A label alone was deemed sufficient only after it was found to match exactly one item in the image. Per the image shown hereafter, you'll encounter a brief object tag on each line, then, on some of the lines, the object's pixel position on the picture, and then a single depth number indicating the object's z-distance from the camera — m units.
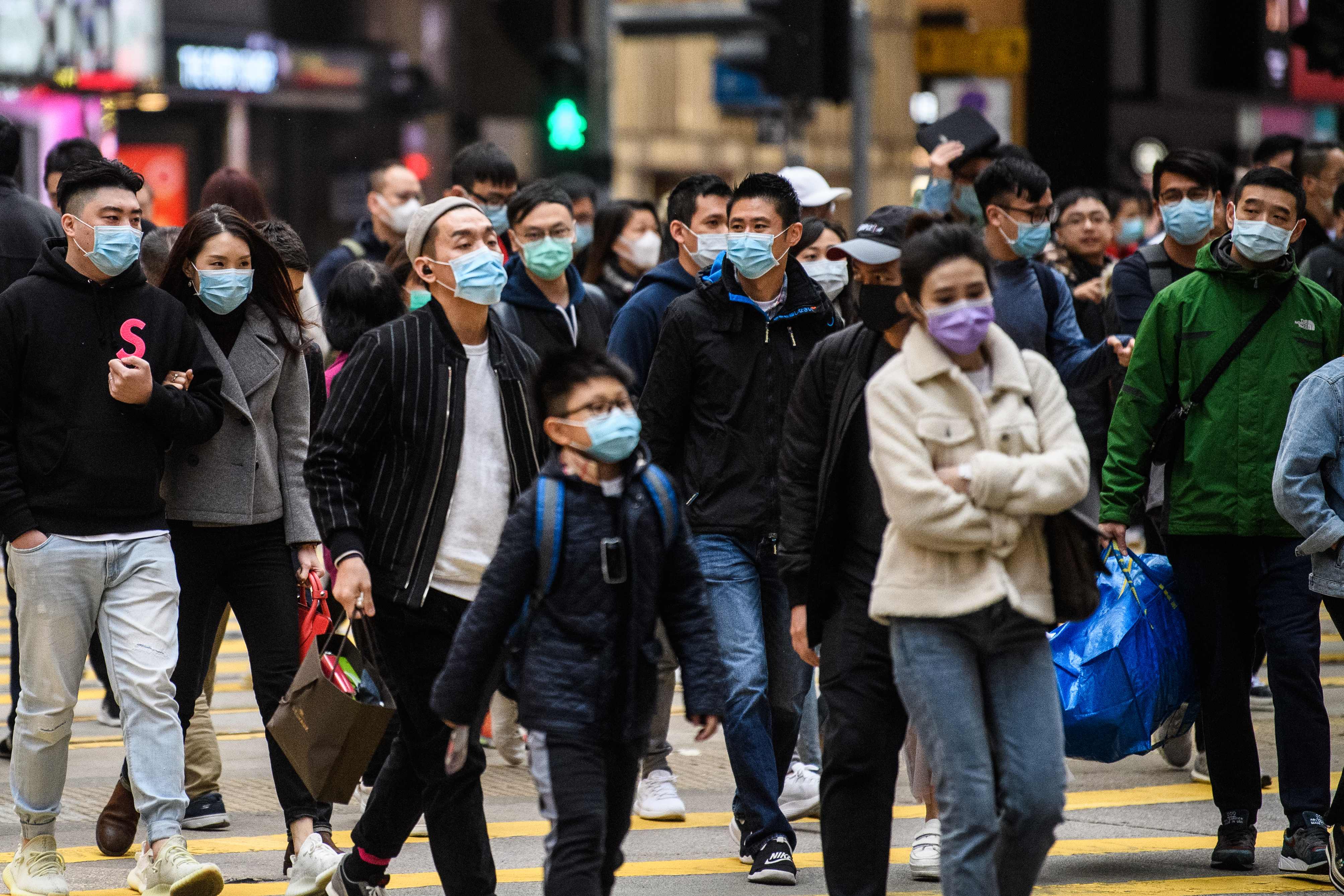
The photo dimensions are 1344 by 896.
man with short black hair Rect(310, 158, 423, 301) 21.39
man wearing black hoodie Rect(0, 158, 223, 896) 12.56
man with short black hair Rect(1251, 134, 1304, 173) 23.30
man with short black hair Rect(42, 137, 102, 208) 19.03
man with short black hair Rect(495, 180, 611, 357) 16.87
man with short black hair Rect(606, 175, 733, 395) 15.12
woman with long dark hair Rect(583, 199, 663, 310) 21.48
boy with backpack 10.18
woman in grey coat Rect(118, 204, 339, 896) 13.34
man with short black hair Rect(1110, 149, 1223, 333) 16.36
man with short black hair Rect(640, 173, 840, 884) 13.41
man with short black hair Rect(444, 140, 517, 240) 19.36
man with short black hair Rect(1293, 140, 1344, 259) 22.30
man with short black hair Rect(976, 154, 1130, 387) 14.91
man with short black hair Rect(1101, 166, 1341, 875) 13.42
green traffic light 33.34
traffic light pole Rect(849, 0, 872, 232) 28.03
